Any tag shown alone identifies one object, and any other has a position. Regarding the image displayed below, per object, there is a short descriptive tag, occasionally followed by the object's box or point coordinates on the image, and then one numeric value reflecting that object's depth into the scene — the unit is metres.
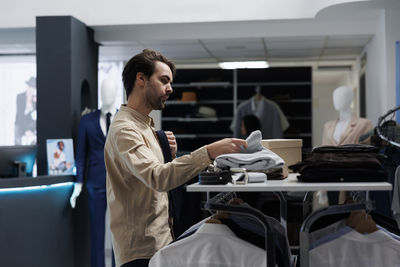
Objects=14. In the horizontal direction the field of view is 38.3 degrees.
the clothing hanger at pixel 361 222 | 1.94
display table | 1.75
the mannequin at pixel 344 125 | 6.00
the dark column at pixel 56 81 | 6.48
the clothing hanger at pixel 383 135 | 3.76
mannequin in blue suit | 5.38
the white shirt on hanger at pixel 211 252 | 1.86
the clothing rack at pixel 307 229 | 1.85
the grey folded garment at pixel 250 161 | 2.02
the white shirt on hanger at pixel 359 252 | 1.87
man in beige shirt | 2.00
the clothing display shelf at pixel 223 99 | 9.62
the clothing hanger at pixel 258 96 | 8.74
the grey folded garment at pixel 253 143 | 2.05
